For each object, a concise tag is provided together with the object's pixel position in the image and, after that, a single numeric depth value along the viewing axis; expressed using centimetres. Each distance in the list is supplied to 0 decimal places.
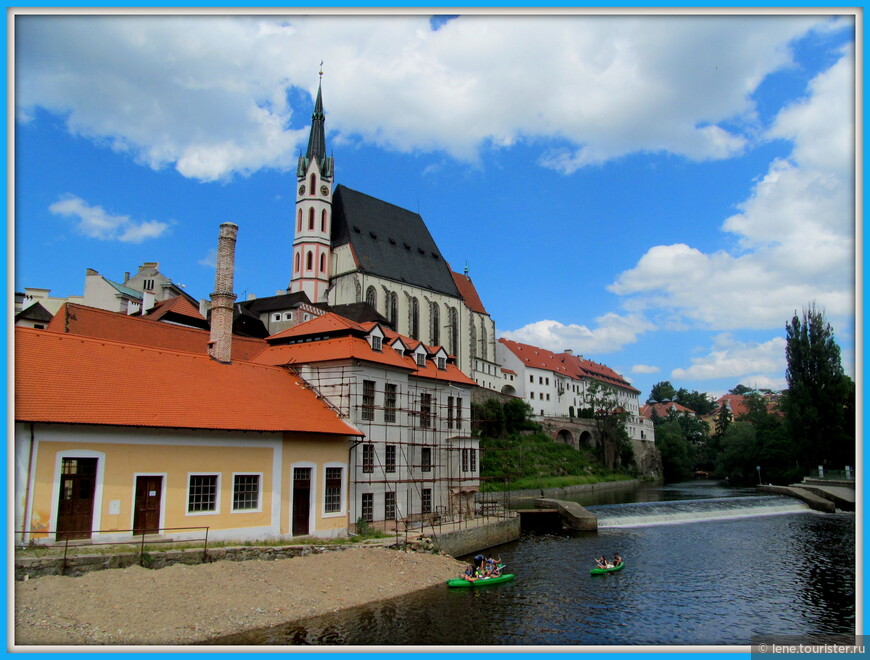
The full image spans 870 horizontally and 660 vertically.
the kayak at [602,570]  2292
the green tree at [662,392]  15412
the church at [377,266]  6775
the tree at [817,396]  5156
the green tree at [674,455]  9181
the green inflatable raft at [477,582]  1981
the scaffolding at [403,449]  2581
